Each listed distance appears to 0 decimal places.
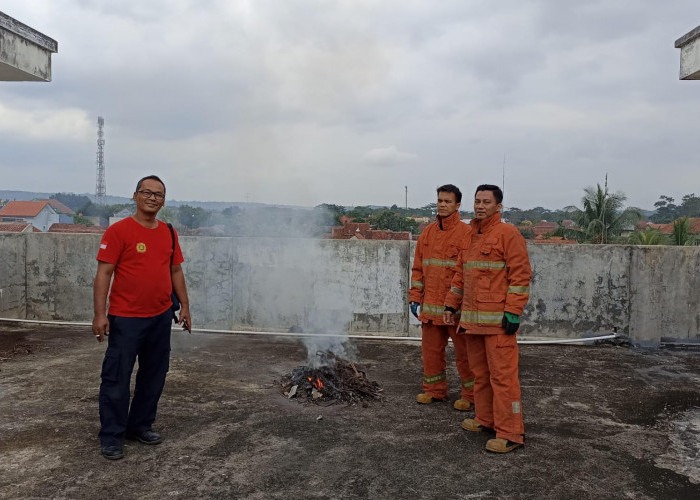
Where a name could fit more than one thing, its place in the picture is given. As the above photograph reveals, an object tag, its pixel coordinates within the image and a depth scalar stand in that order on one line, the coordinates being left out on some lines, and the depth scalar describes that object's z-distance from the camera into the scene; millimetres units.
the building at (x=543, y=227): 42656
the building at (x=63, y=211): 78625
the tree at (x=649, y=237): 28297
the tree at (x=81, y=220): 61219
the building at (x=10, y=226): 39288
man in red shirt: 3684
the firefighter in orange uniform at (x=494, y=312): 3922
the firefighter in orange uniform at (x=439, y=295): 4848
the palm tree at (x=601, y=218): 34156
